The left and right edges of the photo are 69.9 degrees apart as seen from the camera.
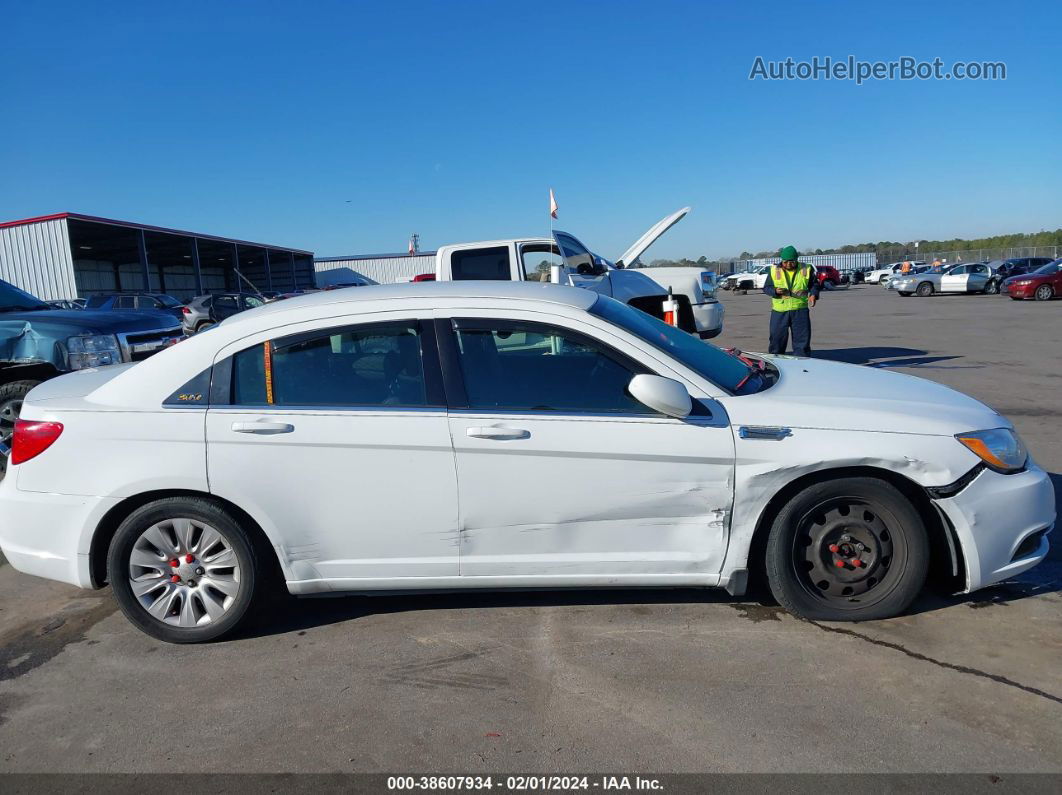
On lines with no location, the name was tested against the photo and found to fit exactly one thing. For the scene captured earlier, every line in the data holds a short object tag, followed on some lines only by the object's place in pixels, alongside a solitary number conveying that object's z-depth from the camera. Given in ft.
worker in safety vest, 33.76
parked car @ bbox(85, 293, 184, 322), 77.95
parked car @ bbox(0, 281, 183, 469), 21.93
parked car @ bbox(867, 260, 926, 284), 162.65
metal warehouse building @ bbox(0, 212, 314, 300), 93.40
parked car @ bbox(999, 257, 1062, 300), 87.15
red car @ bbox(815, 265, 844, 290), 156.90
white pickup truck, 32.99
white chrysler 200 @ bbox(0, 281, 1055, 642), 10.95
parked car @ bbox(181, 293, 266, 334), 84.02
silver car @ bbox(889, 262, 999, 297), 106.73
